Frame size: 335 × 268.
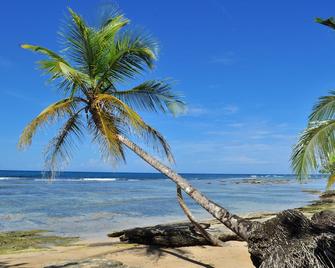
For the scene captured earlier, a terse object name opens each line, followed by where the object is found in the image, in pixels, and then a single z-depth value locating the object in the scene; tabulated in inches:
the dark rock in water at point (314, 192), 1967.3
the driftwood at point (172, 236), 507.5
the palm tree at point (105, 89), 392.2
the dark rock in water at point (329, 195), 1454.5
